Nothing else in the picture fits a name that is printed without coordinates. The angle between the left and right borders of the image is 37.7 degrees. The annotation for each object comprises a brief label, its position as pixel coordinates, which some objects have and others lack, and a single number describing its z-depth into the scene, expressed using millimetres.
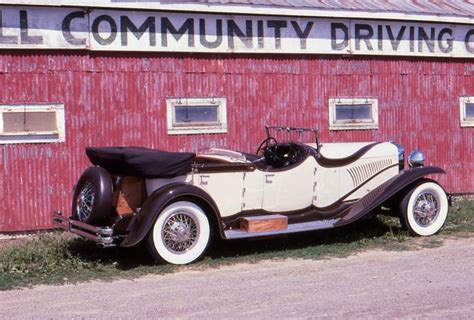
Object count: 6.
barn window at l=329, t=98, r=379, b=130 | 12094
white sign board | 9938
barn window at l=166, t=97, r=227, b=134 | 10828
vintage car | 7777
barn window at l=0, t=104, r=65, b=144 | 9844
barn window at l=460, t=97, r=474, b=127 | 13227
